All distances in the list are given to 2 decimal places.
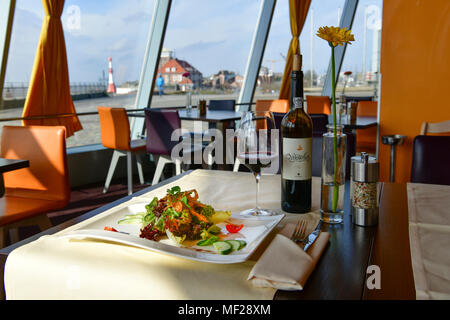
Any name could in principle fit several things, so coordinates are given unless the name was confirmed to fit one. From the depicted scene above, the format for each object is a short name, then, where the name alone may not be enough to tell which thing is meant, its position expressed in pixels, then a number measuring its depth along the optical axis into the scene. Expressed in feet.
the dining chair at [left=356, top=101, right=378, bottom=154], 13.28
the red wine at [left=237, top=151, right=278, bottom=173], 3.00
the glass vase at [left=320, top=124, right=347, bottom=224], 2.88
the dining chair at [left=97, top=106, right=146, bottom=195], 12.71
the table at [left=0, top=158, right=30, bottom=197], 5.86
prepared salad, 2.46
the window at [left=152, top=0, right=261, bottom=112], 17.71
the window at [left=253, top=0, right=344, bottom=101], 21.95
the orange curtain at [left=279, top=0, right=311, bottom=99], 21.74
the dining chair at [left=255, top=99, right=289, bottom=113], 15.61
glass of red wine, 2.97
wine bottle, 2.95
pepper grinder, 2.82
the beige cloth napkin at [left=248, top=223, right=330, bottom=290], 1.92
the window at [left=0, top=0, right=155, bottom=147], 13.06
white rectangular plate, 2.21
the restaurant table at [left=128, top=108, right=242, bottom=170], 12.38
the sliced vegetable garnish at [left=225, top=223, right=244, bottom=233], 2.66
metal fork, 2.48
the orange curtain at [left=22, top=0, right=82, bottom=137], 12.39
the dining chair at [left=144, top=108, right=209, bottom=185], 12.05
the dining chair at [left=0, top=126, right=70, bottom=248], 6.92
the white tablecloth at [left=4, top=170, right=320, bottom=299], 1.97
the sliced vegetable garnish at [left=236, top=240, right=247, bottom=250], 2.37
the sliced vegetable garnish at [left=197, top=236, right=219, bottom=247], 2.45
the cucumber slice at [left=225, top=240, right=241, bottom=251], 2.36
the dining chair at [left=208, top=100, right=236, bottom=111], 16.70
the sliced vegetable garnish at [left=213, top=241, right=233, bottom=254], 2.30
